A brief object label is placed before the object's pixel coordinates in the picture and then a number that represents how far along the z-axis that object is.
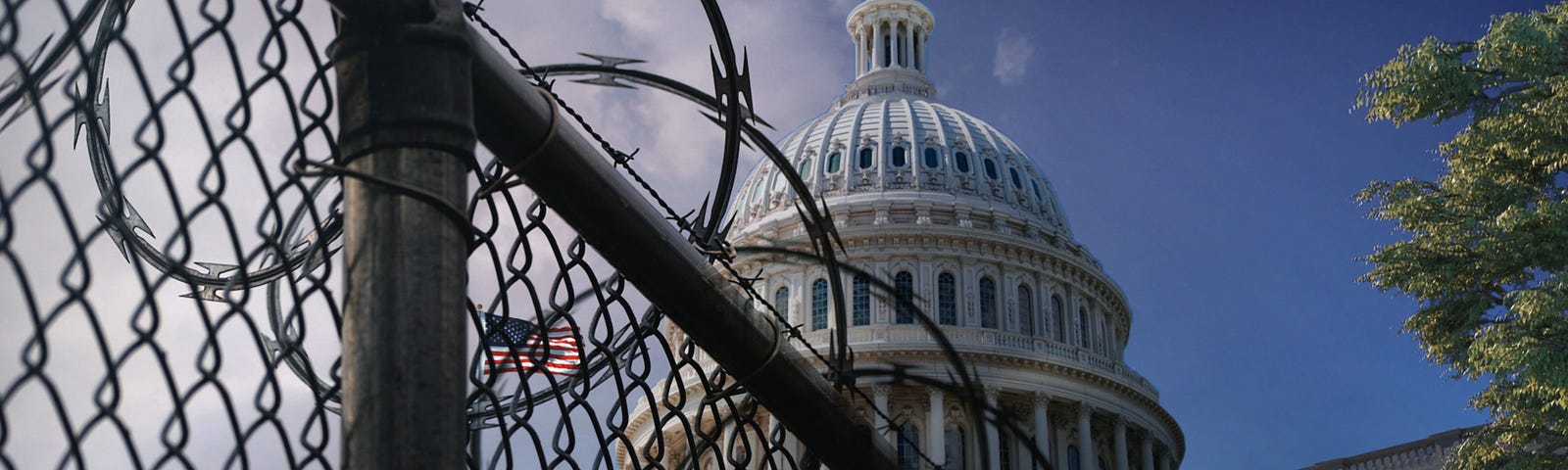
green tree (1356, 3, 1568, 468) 23.22
